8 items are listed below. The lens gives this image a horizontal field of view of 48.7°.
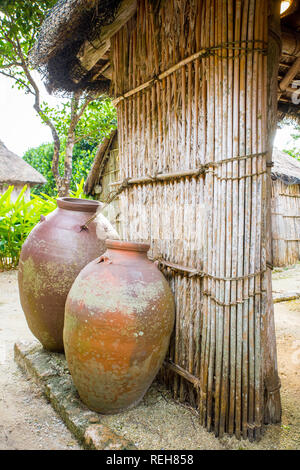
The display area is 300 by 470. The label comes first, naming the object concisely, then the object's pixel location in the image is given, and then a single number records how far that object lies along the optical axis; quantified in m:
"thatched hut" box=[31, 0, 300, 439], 2.03
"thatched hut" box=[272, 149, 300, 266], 8.88
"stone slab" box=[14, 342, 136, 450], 1.94
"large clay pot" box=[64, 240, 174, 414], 2.06
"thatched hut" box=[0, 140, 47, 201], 13.48
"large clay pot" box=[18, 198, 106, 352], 2.74
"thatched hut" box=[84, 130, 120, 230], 9.68
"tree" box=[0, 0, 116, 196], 5.53
